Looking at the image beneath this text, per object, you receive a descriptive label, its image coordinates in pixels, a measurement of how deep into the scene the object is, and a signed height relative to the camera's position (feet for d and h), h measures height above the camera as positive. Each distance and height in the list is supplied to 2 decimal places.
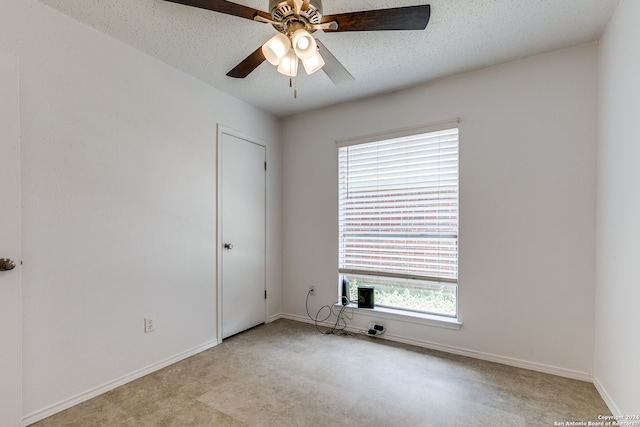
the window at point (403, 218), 9.28 -0.25
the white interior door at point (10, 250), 5.42 -0.76
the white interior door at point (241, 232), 10.12 -0.83
